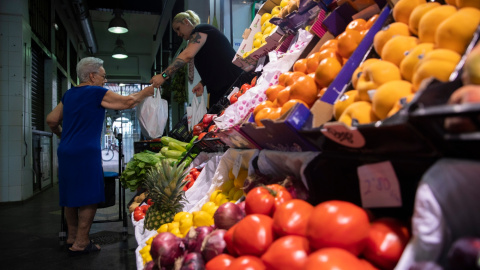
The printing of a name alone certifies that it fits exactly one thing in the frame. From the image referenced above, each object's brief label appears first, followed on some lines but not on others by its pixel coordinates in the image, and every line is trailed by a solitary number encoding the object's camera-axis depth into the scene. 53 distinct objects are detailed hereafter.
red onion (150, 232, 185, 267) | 1.29
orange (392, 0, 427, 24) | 1.19
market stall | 0.65
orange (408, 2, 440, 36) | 1.09
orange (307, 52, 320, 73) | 1.61
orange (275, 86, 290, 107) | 1.54
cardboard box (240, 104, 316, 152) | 1.13
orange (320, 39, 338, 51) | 1.57
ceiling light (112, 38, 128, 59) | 14.20
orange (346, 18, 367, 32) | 1.51
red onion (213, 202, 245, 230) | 1.30
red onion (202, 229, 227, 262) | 1.16
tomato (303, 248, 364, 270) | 0.75
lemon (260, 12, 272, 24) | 3.37
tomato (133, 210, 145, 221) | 3.05
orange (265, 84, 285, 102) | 1.72
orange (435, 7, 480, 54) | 0.88
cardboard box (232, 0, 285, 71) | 2.81
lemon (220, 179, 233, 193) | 2.08
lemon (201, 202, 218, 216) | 1.90
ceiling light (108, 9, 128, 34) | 10.65
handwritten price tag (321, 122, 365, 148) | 0.84
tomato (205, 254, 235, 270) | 1.03
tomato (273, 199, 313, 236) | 0.97
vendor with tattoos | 3.74
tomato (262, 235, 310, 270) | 0.87
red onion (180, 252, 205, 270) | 1.14
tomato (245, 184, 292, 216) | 1.18
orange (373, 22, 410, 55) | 1.15
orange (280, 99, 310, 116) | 1.37
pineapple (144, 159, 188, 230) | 2.38
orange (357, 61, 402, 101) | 1.01
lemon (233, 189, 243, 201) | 1.86
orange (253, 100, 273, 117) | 1.65
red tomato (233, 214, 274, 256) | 1.00
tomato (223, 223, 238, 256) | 1.12
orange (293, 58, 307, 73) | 1.71
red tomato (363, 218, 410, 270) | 0.79
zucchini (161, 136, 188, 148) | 4.76
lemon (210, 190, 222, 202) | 2.08
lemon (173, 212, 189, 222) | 2.10
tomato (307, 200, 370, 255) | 0.82
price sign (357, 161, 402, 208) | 0.81
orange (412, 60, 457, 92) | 0.84
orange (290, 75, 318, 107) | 1.42
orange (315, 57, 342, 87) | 1.36
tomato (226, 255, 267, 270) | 0.94
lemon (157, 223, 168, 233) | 2.12
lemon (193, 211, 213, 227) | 1.79
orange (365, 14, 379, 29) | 1.49
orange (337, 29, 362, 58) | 1.43
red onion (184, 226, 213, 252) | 1.31
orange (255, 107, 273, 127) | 1.53
